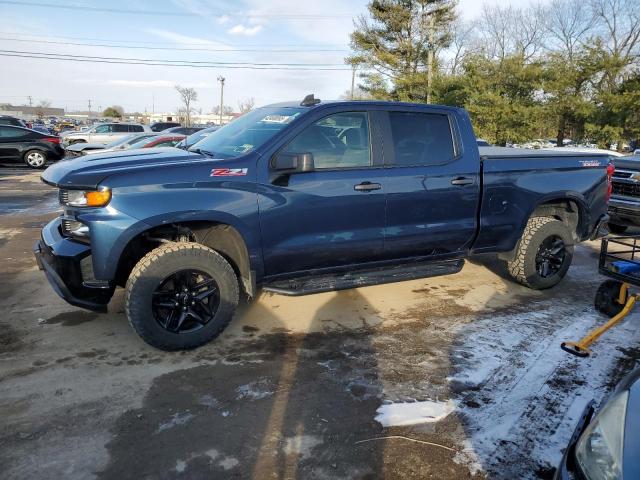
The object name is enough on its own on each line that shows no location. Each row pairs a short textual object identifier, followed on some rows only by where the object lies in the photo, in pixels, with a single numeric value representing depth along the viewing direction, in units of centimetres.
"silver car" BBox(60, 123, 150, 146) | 2266
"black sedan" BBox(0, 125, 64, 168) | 1698
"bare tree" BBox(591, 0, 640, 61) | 3212
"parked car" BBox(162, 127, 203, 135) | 1912
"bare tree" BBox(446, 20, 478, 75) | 3114
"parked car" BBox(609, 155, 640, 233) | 766
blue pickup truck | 344
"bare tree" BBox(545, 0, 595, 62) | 3412
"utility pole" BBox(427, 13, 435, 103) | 2655
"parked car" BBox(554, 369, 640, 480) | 152
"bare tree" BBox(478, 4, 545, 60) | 3459
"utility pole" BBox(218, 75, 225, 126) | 5318
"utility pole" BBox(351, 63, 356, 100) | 4356
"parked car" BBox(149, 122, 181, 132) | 3004
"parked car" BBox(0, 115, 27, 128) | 2166
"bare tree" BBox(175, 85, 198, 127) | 7331
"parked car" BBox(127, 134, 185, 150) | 1306
